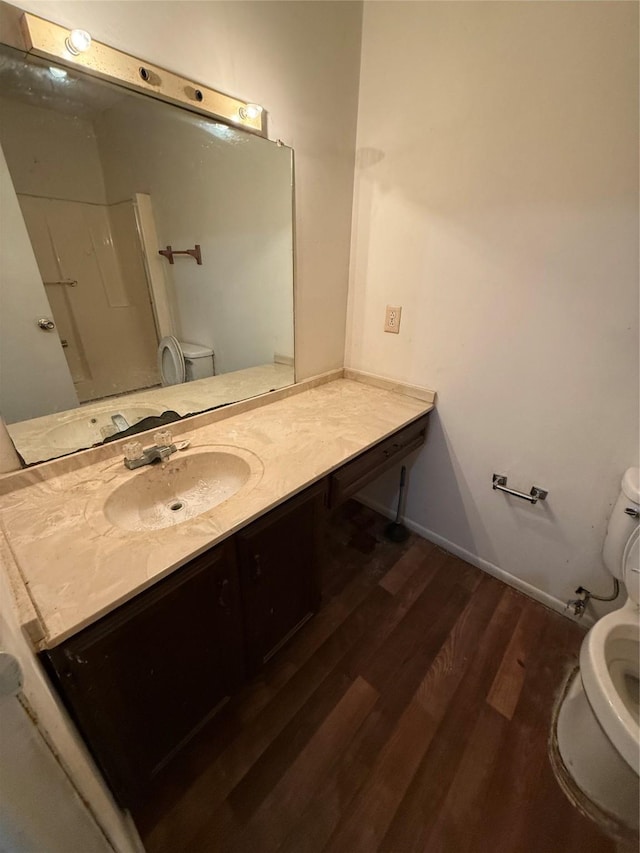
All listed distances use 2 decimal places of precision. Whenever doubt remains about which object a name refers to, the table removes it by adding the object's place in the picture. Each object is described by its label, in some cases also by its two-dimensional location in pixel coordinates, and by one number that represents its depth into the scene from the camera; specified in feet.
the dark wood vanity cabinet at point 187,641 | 2.16
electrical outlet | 5.07
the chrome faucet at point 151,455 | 3.30
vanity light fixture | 2.49
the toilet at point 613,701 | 2.79
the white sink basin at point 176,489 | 3.12
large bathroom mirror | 2.72
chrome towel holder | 4.42
